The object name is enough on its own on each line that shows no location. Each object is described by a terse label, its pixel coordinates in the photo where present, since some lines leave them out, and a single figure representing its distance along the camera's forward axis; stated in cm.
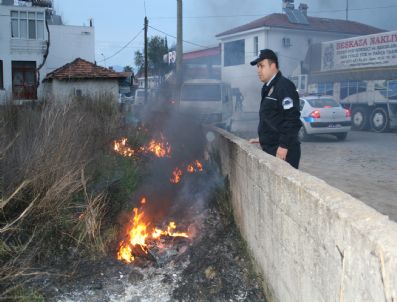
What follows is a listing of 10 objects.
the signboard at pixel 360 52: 1786
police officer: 434
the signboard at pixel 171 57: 2675
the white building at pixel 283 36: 3391
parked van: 1574
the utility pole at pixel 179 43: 1886
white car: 1524
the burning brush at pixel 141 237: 517
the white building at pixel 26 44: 2767
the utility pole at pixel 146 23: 3472
